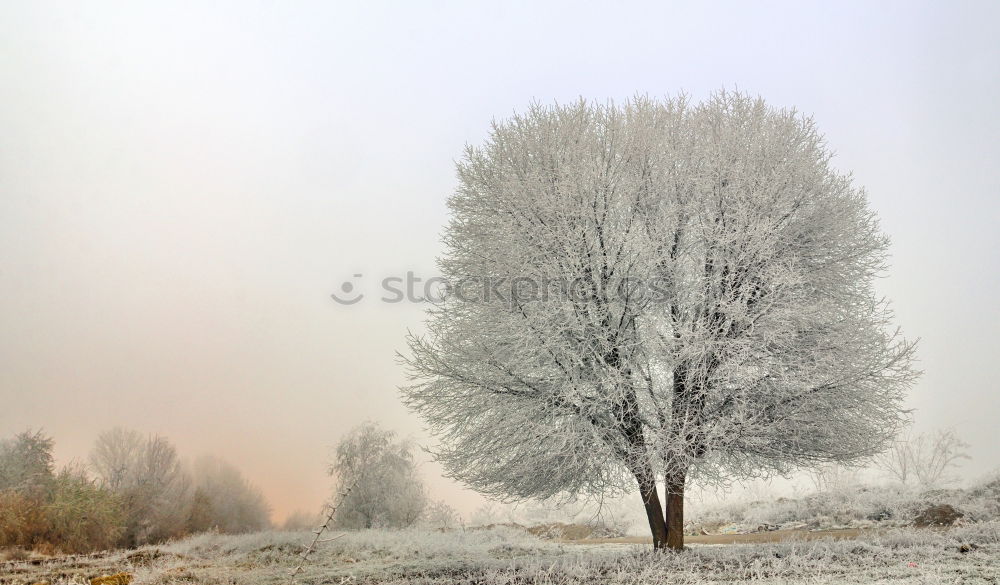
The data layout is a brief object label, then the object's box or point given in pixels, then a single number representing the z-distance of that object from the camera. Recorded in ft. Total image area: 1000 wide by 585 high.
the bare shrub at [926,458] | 86.07
